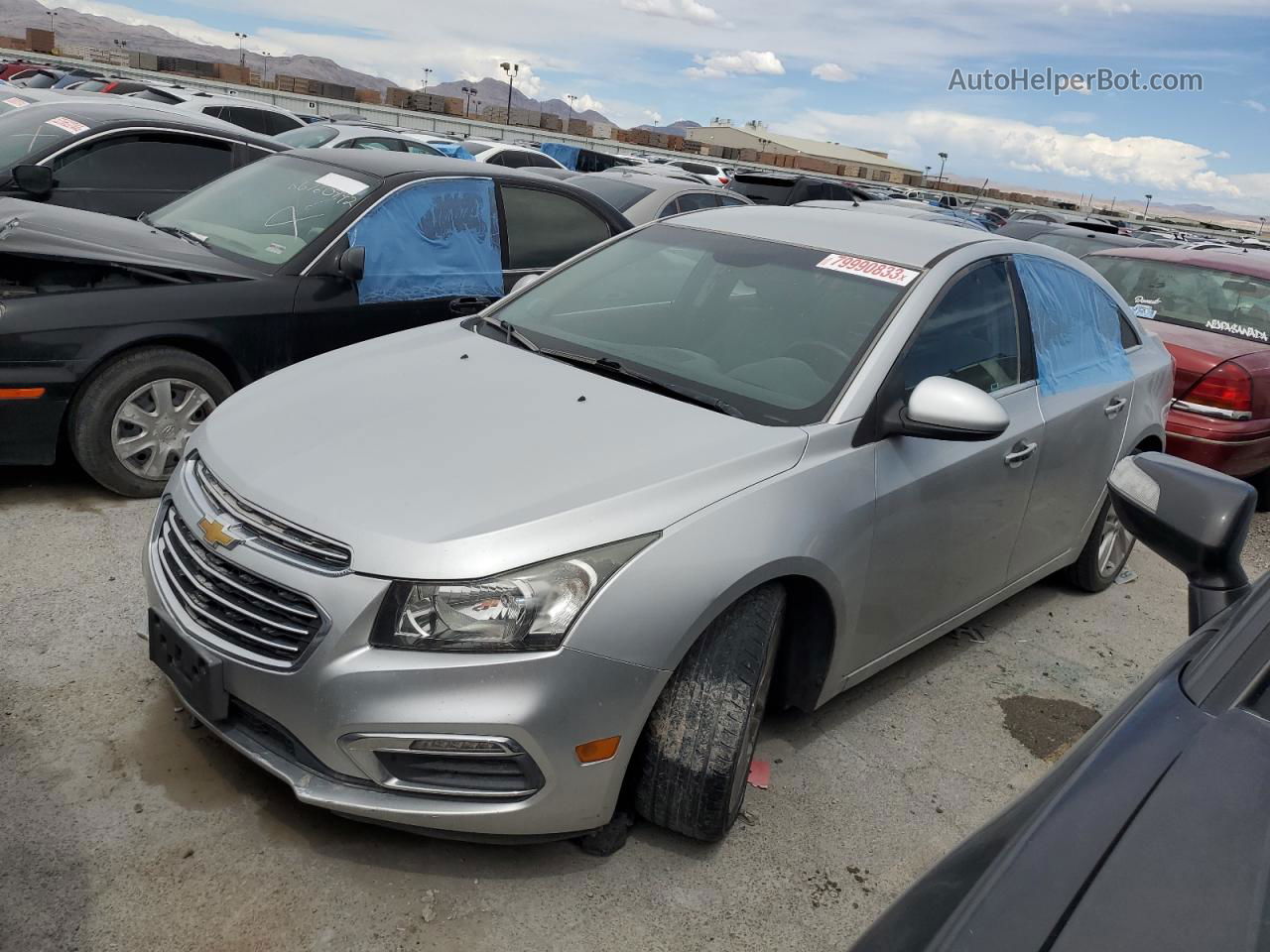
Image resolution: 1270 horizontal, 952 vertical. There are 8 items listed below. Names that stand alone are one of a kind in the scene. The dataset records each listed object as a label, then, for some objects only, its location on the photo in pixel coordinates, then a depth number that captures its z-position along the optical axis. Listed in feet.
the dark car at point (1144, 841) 4.01
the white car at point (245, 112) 51.37
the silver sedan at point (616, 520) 7.73
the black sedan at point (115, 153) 19.98
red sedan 19.51
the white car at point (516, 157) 60.34
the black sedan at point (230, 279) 13.91
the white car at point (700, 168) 96.72
